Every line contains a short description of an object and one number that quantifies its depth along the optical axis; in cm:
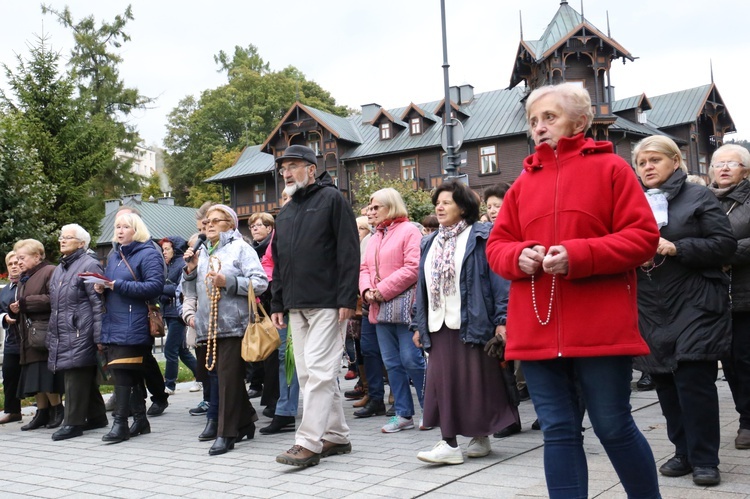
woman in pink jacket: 725
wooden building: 4281
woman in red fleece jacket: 330
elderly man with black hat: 592
